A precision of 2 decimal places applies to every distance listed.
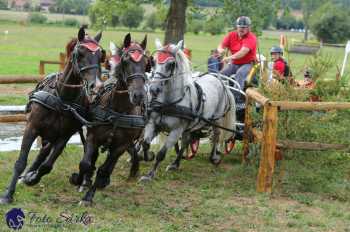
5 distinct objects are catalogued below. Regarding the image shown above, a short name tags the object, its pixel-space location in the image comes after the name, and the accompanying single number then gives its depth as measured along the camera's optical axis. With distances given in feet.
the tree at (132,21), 205.51
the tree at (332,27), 186.29
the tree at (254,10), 63.00
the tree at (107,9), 63.46
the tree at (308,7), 268.11
